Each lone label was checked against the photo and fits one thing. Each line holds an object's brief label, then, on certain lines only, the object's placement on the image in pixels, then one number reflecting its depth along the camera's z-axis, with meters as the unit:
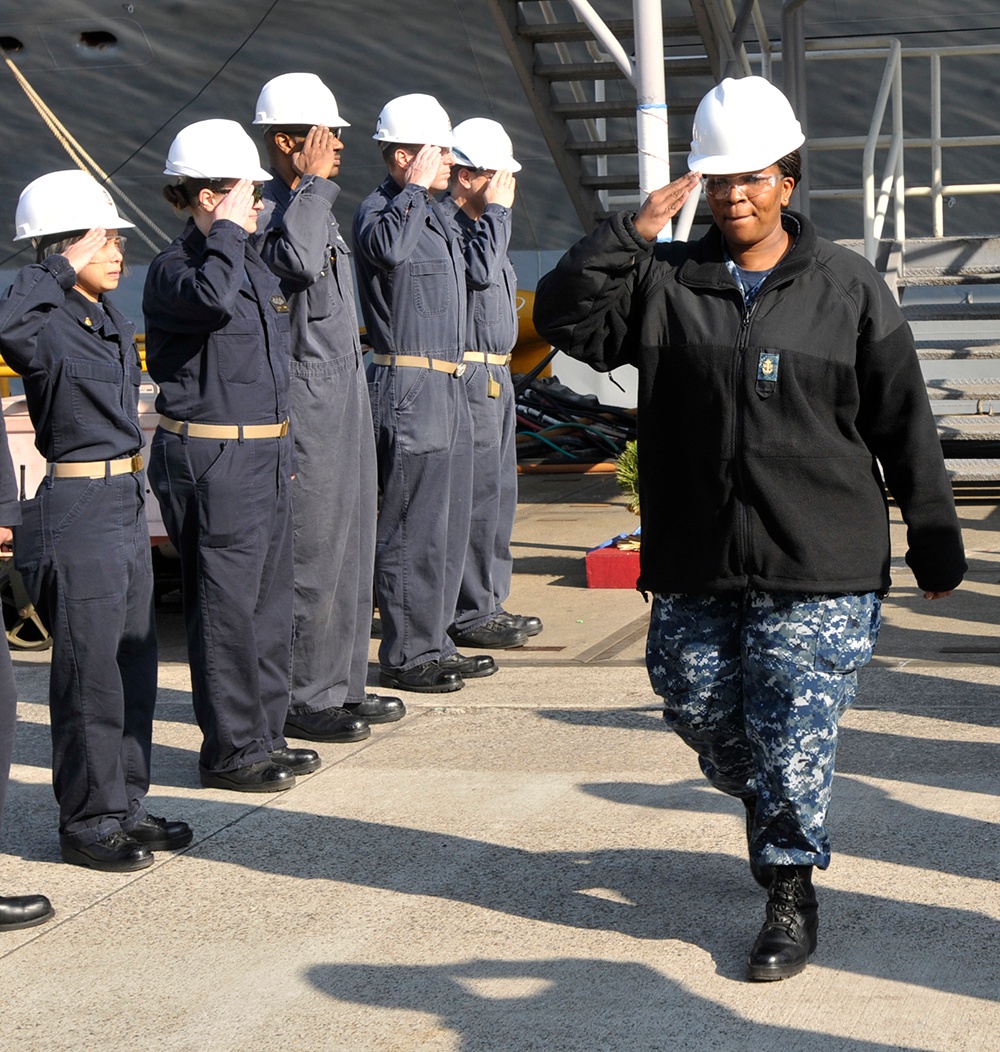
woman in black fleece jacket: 3.55
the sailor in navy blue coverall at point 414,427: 6.28
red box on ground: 8.25
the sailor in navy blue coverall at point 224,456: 4.92
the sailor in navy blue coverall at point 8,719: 3.98
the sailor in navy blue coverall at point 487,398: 7.01
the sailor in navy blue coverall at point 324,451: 5.52
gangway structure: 10.34
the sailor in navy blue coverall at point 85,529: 4.39
